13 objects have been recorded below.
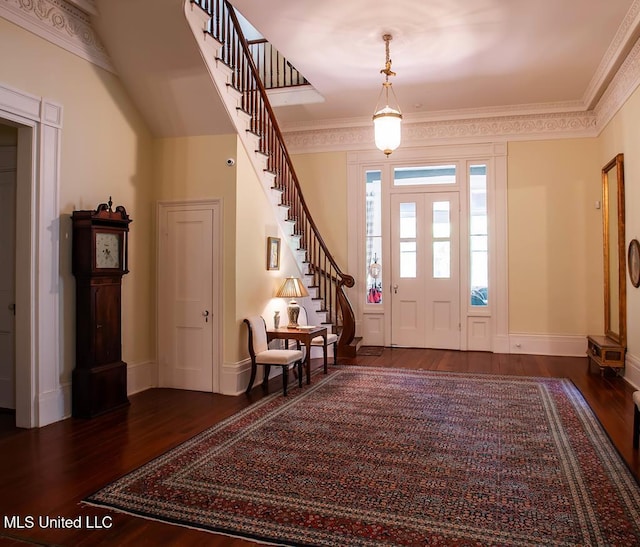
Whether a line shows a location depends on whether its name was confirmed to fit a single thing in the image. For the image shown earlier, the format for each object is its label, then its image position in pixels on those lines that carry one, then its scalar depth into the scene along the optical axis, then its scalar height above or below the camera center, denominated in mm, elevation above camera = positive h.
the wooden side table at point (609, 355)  6152 -881
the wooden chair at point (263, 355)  5406 -774
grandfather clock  4574 -236
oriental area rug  2672 -1241
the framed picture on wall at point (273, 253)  6238 +353
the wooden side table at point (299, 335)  5859 -601
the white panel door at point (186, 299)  5590 -183
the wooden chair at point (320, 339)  6520 -738
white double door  8289 +185
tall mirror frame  6281 +382
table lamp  6250 -145
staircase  5055 +1583
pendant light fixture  5465 +1640
